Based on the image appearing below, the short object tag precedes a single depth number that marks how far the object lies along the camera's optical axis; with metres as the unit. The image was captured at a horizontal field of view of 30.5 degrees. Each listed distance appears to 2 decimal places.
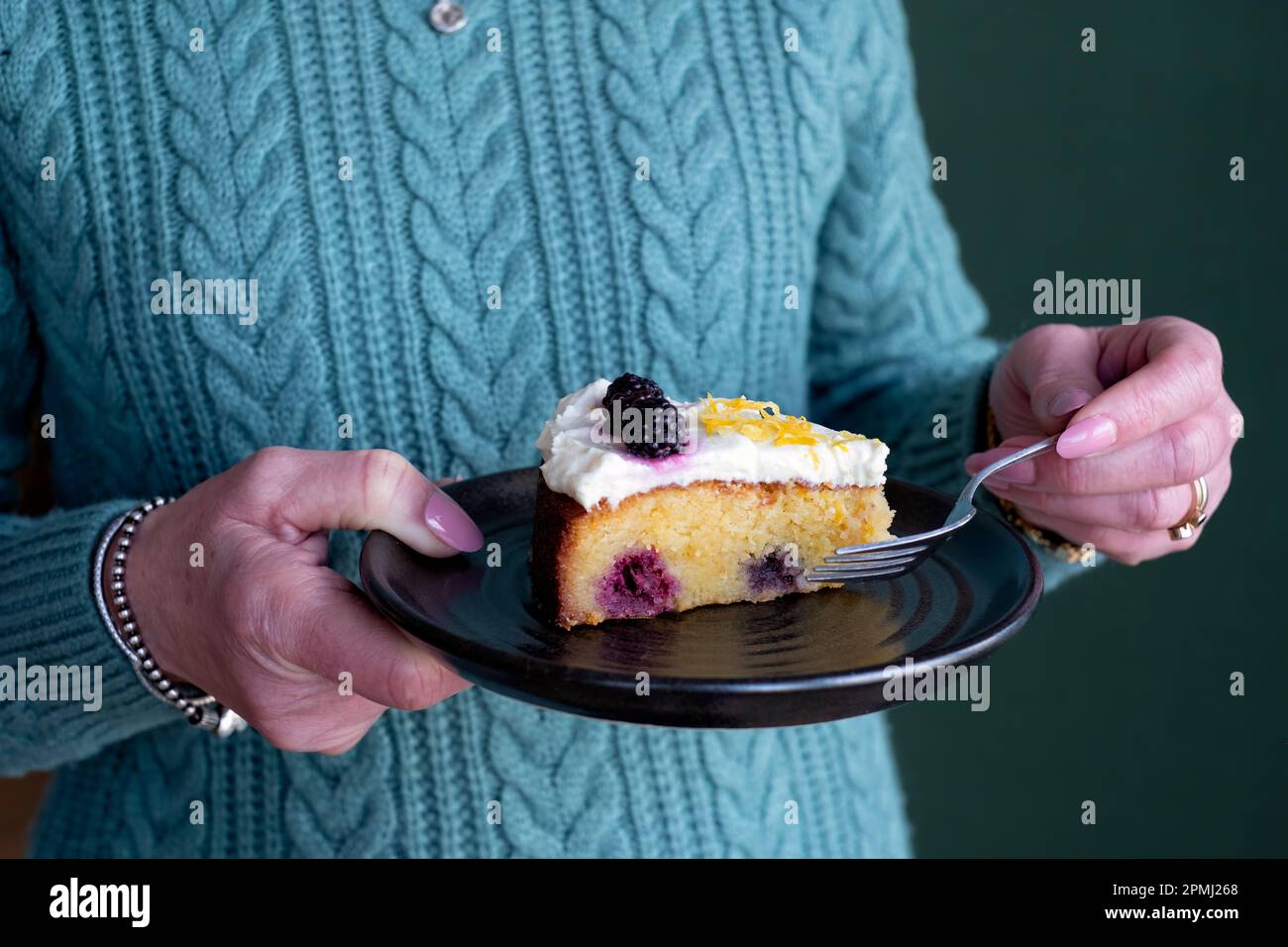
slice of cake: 0.65
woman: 0.67
